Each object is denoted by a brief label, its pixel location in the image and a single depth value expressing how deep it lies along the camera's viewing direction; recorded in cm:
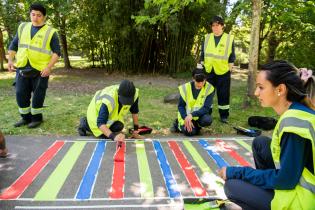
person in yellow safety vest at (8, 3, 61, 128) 521
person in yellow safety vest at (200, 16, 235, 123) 591
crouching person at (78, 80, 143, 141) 432
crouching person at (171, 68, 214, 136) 526
